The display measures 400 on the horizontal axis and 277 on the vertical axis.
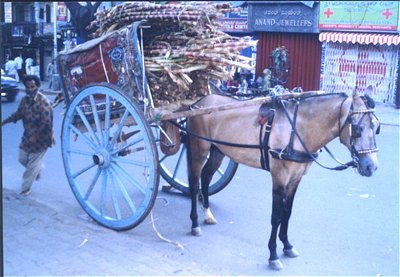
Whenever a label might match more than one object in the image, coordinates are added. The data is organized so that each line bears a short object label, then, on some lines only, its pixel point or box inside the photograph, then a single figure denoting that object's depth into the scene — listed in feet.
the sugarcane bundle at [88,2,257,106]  15.61
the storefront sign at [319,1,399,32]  41.01
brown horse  12.54
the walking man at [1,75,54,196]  19.93
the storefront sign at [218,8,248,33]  52.70
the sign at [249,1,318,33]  49.21
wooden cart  14.93
